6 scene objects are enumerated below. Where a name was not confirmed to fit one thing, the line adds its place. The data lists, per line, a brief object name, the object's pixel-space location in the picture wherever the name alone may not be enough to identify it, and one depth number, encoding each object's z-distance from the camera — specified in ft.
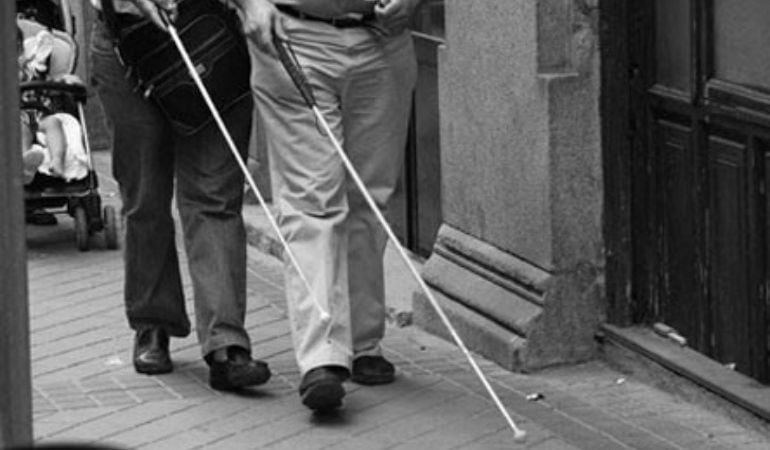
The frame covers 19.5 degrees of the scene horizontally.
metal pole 13.89
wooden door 20.89
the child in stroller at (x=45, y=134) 31.04
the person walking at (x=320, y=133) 21.20
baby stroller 31.14
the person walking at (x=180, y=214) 22.26
